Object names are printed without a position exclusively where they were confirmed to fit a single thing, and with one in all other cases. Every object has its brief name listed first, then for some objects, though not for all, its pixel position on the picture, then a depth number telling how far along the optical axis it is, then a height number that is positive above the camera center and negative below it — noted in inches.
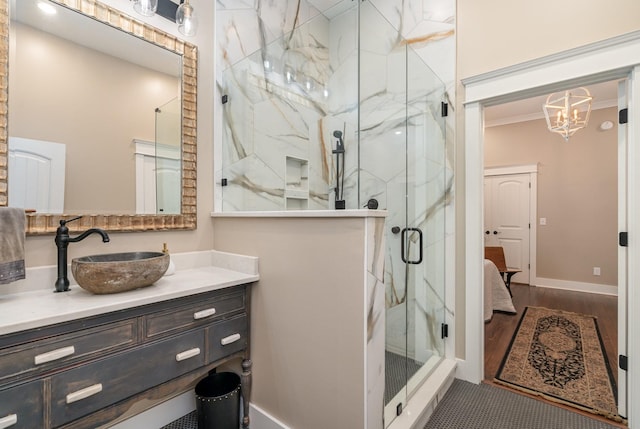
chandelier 123.6 +43.1
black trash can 64.1 -42.4
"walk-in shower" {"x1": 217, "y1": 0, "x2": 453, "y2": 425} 84.3 +22.5
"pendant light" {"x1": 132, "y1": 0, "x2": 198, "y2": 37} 54.1 +38.4
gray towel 47.1 -4.7
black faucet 55.1 -6.5
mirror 55.2 +21.7
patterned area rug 81.3 -49.3
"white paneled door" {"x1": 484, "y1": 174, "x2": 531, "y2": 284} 215.9 -1.6
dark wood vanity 39.7 -22.9
